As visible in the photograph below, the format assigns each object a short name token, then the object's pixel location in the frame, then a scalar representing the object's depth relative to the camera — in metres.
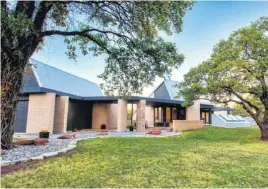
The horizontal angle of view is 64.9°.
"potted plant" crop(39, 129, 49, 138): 11.98
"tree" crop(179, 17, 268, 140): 11.64
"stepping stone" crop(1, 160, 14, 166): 5.14
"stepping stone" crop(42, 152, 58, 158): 6.36
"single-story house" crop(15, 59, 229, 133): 15.42
